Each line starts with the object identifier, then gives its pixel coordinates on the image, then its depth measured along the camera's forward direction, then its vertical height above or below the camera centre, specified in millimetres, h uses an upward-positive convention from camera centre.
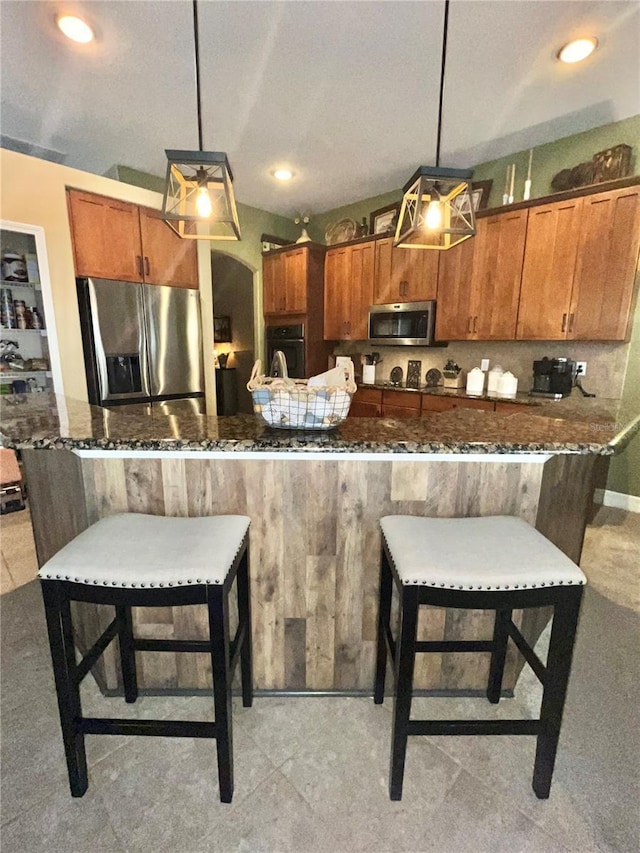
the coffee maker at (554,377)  3332 -224
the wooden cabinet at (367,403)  4328 -589
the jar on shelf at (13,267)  3135 +577
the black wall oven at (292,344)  4910 +27
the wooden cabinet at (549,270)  3098 +616
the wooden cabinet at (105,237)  3304 +887
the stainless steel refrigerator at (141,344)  3404 +7
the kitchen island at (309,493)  1253 -495
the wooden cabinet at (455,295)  3709 +490
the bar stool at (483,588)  1017 -589
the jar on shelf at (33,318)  3291 +199
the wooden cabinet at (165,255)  3713 +833
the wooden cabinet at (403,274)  3980 +730
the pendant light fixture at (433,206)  1549 +588
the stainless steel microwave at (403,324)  4004 +242
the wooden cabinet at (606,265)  2848 +605
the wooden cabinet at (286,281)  4762 +779
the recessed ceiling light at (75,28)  2137 +1659
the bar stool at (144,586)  1021 -597
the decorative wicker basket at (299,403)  1250 -173
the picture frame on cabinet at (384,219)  4285 +1360
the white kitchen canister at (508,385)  3453 -297
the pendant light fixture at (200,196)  1530 +571
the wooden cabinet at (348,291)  4488 +624
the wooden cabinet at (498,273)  3383 +634
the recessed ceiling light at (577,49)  2297 +1696
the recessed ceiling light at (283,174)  3980 +1669
